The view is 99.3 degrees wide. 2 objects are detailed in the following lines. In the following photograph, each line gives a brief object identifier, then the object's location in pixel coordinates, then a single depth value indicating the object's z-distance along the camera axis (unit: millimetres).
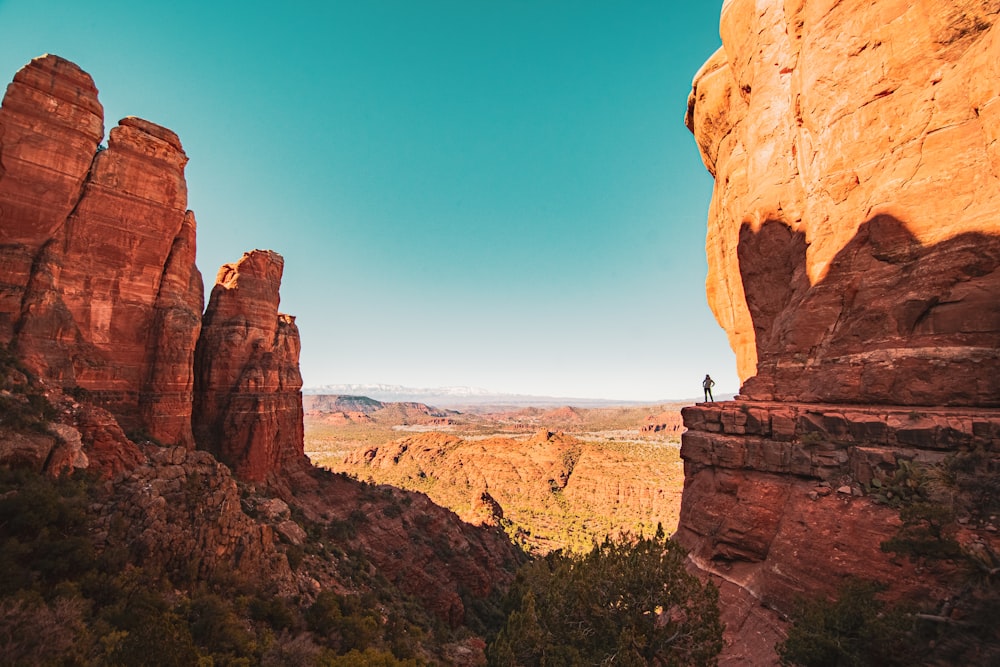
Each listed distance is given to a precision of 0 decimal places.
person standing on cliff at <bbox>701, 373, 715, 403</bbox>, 26373
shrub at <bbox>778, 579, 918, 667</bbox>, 10234
